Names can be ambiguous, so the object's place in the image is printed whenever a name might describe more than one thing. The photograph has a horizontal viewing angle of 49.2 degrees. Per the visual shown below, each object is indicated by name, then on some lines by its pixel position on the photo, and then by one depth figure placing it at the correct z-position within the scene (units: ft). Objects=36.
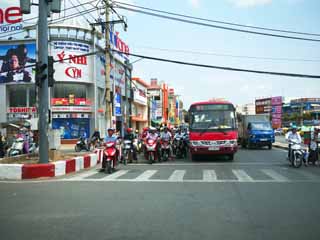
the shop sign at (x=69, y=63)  98.94
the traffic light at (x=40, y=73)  40.52
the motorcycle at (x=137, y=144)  55.53
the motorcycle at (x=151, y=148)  52.37
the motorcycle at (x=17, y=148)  54.60
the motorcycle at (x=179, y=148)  62.13
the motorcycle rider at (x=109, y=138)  42.96
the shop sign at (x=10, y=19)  105.09
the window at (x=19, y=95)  105.70
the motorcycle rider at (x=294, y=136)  46.52
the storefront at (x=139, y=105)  168.14
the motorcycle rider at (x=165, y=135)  57.37
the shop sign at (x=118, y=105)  115.90
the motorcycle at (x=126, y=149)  51.70
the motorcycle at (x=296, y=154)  45.27
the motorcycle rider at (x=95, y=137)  77.34
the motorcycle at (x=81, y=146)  77.41
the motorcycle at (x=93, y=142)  74.13
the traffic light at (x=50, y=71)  41.01
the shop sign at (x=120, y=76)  132.53
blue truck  83.66
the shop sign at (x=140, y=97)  163.12
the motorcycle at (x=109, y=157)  41.81
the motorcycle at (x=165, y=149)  57.41
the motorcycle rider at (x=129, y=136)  52.75
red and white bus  51.90
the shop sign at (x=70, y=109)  100.48
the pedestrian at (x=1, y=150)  58.76
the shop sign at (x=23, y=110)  104.58
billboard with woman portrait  103.14
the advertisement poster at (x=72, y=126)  102.68
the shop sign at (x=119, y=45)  115.30
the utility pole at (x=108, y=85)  66.70
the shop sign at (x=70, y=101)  100.63
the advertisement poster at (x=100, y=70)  107.65
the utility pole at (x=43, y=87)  40.09
